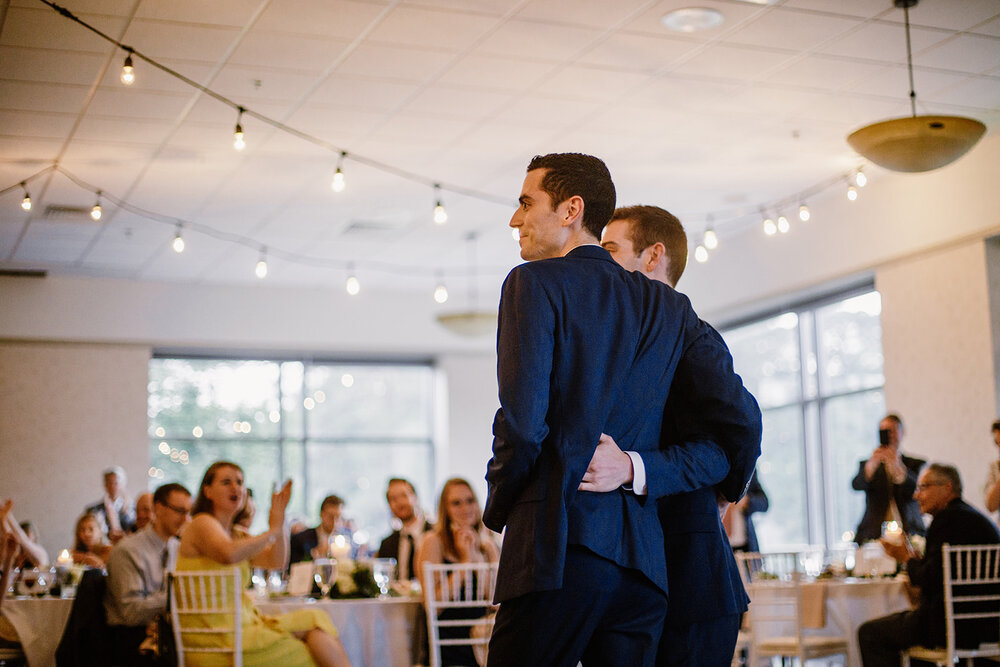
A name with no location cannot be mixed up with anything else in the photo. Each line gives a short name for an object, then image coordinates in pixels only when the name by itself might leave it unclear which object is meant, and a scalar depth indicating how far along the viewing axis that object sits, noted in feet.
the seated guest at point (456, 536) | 18.79
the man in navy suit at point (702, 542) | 6.22
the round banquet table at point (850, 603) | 19.35
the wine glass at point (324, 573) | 18.20
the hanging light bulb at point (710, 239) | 27.74
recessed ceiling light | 18.30
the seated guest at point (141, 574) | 16.37
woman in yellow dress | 15.60
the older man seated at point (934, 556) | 17.63
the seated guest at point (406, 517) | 22.31
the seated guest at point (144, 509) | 26.08
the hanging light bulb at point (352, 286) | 30.67
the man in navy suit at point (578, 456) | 5.63
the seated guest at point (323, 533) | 24.70
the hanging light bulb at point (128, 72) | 18.11
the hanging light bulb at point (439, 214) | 24.45
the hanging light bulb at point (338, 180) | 22.00
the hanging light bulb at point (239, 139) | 20.43
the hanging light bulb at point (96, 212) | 26.45
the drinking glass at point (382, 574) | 18.01
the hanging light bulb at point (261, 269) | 29.08
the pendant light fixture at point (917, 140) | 18.25
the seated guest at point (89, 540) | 26.96
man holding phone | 22.90
